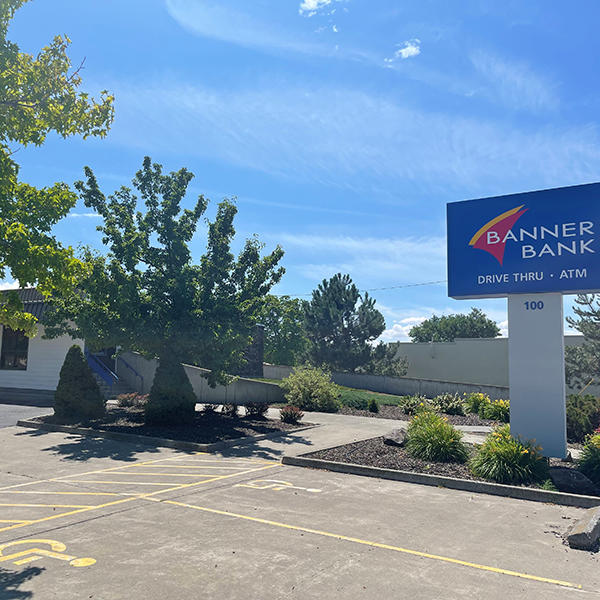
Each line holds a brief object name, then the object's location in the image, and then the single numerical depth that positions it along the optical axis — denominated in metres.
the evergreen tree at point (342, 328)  40.78
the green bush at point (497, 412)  21.19
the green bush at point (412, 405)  22.71
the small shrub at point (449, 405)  23.27
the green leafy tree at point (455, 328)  85.88
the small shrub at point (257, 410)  18.25
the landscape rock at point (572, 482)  9.24
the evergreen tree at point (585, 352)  34.53
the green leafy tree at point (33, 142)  6.66
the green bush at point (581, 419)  16.06
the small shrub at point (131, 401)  20.58
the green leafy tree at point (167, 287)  15.23
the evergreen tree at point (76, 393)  16.55
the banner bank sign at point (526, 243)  11.73
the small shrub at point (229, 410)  18.31
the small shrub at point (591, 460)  10.04
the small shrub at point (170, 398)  16.02
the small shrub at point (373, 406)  22.69
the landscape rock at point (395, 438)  13.02
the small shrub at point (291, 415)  17.58
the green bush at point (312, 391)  22.84
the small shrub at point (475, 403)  24.25
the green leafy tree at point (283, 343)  59.94
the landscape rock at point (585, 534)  6.57
